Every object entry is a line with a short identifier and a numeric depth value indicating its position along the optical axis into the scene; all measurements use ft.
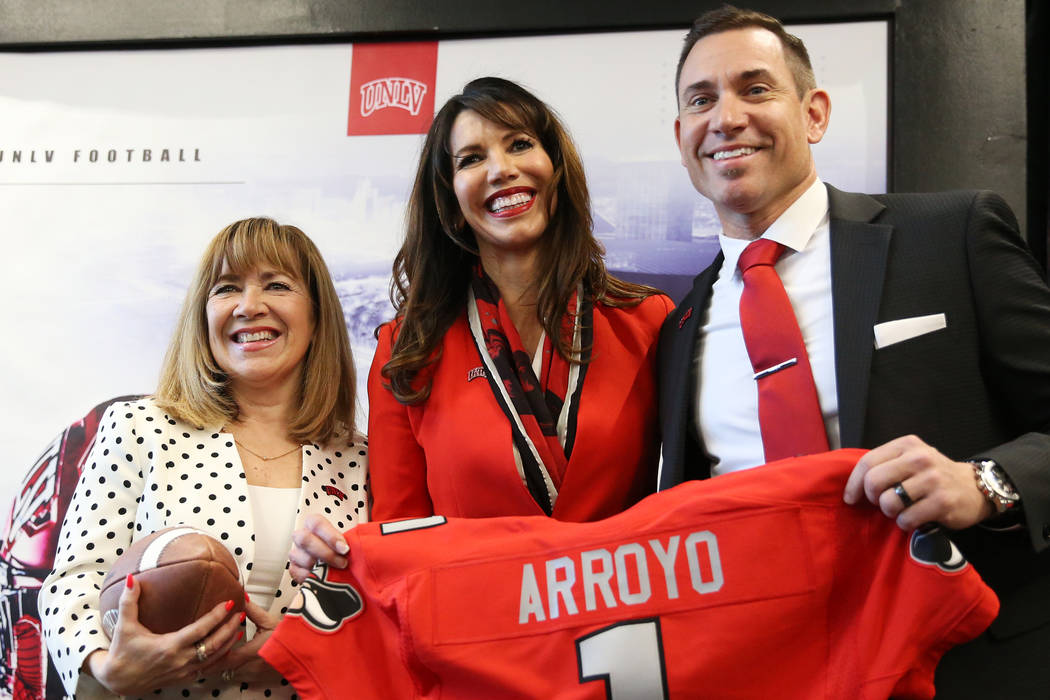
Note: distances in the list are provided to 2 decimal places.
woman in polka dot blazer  5.25
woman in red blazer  5.81
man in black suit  4.08
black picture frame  8.45
